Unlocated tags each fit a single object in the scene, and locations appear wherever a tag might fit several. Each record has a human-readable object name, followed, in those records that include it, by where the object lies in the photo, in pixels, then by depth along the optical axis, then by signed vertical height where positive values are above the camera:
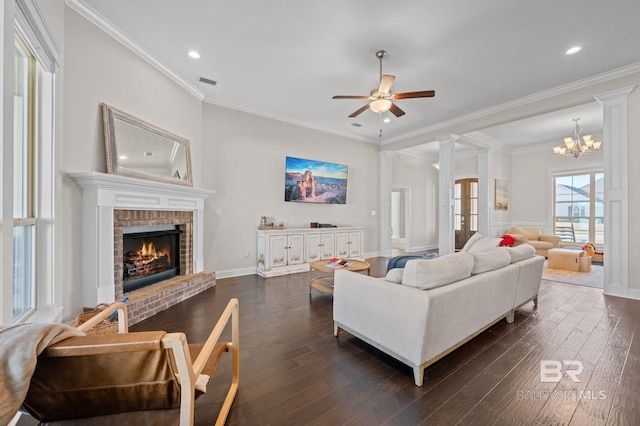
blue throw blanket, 3.68 -0.68
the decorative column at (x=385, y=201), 7.18 +0.31
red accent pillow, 5.83 -0.64
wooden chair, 0.83 -0.58
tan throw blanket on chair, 0.71 -0.41
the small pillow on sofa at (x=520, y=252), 2.95 -0.46
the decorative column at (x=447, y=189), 5.69 +0.51
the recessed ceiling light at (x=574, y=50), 3.15 +1.97
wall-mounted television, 5.55 +0.69
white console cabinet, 4.89 -0.71
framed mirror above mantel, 2.90 +0.79
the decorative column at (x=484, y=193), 6.53 +0.49
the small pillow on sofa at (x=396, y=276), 2.13 -0.51
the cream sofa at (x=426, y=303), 1.84 -0.73
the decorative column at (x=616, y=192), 3.68 +0.30
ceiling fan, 3.09 +1.42
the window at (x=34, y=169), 1.89 +0.35
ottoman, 5.14 -0.95
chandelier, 5.58 +1.43
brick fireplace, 2.67 -0.15
